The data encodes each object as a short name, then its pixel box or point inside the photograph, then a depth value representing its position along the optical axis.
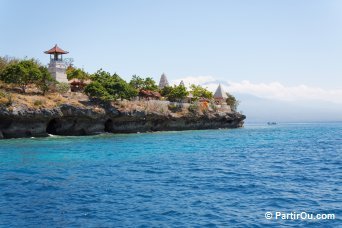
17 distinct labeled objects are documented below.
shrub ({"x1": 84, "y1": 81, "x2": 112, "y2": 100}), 62.09
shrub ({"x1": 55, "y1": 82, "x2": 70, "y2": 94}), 62.44
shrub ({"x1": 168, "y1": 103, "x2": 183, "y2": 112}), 75.94
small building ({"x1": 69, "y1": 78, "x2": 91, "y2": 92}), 70.50
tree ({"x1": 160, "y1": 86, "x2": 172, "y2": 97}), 85.62
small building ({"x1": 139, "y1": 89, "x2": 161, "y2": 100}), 79.61
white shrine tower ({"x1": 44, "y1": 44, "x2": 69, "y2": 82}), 66.67
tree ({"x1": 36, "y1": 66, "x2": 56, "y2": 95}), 60.21
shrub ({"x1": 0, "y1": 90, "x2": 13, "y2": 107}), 49.94
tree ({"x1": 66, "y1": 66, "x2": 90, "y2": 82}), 77.31
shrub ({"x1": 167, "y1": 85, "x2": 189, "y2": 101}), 83.12
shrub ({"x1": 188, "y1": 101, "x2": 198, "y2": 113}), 79.50
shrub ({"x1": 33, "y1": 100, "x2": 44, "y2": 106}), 53.31
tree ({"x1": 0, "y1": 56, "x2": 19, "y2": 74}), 68.91
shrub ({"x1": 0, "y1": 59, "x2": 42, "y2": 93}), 56.62
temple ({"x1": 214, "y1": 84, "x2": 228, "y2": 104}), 103.69
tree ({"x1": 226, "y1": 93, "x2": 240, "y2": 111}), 107.39
